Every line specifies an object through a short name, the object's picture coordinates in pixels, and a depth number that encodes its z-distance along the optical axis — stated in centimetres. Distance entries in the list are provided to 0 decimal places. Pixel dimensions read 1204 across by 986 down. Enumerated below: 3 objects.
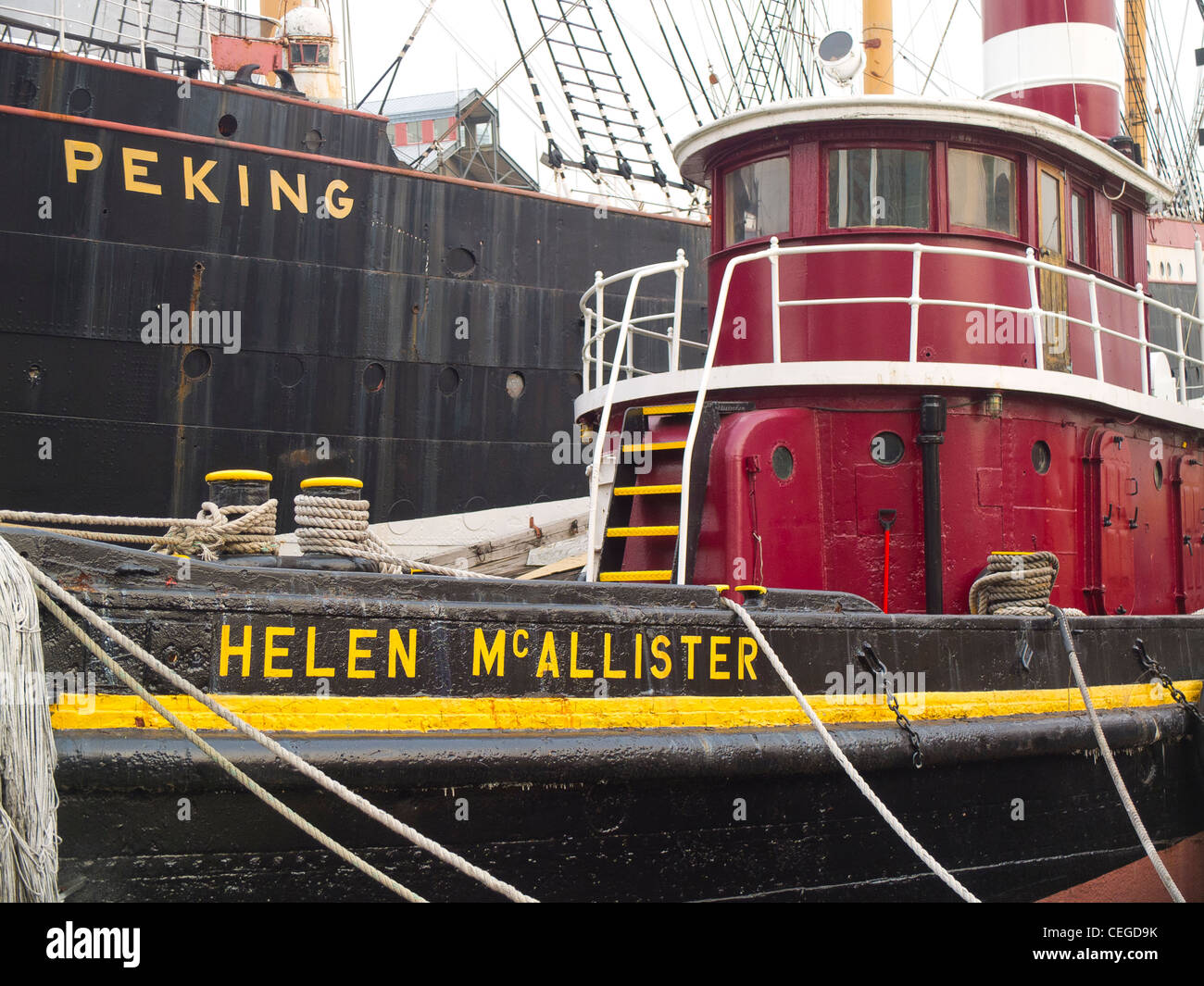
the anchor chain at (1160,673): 681
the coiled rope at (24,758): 365
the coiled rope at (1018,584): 623
